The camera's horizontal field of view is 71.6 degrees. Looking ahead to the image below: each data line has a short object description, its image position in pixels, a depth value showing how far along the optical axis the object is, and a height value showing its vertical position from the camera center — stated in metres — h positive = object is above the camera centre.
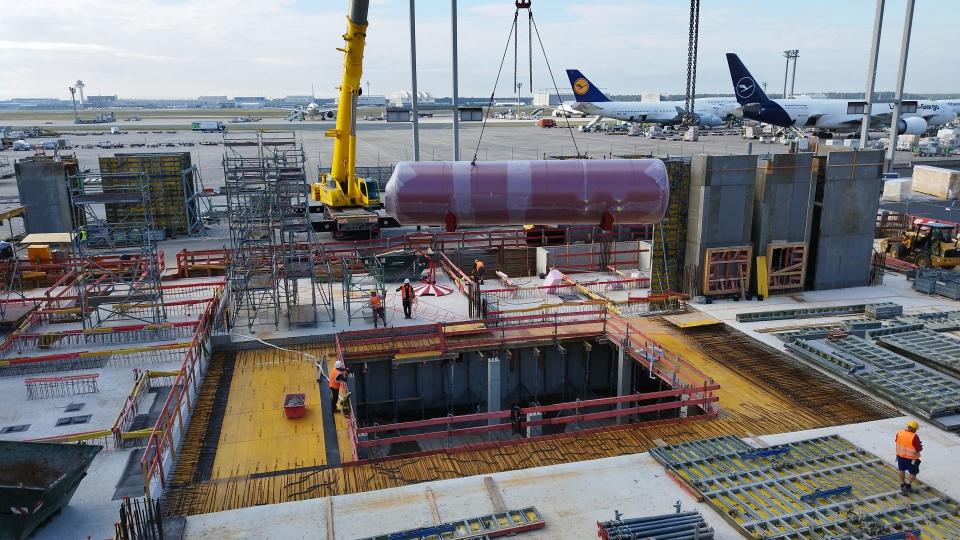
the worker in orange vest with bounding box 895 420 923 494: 11.06 -5.47
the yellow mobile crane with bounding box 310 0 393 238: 30.20 -3.45
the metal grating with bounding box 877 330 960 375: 16.75 -5.98
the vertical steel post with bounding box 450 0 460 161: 24.84 +0.46
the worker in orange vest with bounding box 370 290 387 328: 19.55 -5.36
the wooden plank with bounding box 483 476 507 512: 11.12 -6.31
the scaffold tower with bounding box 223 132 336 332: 20.08 -3.61
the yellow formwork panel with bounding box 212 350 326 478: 12.74 -6.31
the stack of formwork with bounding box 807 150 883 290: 22.69 -3.34
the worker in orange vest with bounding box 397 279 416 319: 20.69 -5.41
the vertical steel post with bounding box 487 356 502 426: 17.78 -6.96
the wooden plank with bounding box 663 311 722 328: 20.03 -6.04
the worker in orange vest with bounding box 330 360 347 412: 14.50 -5.58
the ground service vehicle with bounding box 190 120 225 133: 124.44 -0.93
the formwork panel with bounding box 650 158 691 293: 22.23 -3.81
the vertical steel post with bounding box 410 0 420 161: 24.92 +2.05
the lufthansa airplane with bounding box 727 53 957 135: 72.44 +0.74
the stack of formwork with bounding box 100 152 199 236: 34.62 -3.43
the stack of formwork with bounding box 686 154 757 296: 21.72 -3.37
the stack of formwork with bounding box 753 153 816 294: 22.28 -3.23
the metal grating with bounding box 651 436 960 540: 10.45 -6.28
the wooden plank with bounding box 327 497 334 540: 10.44 -6.31
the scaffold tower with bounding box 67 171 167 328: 19.98 -4.85
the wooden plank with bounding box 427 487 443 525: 10.79 -6.34
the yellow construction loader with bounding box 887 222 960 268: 26.34 -5.18
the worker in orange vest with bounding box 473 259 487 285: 23.45 -5.21
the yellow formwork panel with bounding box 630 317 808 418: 15.14 -6.36
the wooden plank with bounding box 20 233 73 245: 25.97 -4.50
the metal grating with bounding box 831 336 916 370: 16.84 -6.04
